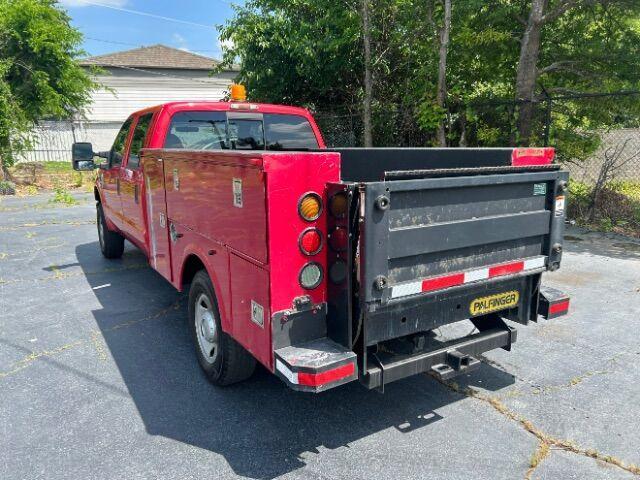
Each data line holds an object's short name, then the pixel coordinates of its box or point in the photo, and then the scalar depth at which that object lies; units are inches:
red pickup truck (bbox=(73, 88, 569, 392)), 105.0
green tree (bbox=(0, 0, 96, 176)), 616.4
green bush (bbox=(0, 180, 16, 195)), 603.2
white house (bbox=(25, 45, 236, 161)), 1295.5
